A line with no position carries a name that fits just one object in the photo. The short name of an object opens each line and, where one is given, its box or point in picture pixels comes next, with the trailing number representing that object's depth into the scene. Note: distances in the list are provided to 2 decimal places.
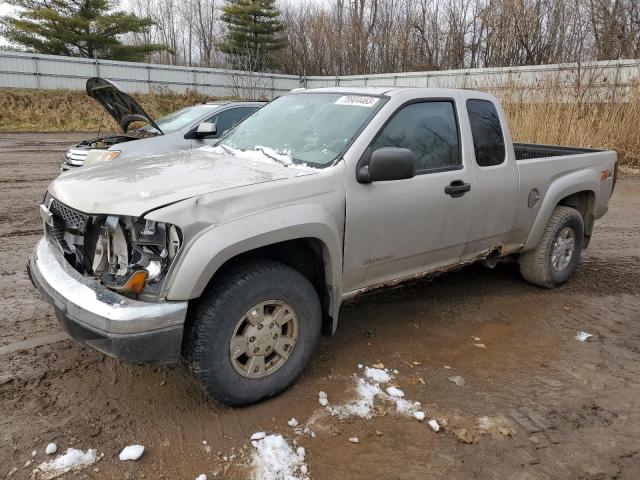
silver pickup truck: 2.51
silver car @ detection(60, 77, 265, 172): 7.29
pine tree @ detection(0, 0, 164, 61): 29.52
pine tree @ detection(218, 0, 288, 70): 35.24
